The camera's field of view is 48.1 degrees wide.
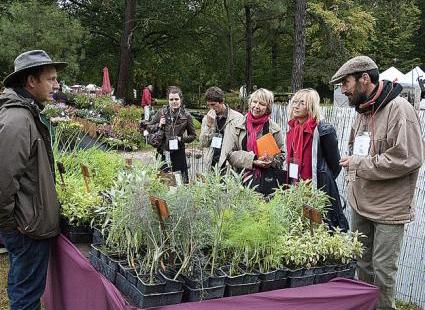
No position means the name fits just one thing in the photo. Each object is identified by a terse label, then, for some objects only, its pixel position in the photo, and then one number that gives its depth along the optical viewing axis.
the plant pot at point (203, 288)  1.79
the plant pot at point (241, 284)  1.87
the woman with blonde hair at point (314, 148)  3.06
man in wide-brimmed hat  2.15
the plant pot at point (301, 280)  2.01
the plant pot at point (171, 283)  1.76
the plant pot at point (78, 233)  2.48
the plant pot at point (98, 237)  2.19
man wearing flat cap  2.46
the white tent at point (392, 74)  14.37
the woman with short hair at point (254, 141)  3.44
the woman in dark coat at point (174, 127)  5.09
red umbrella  16.12
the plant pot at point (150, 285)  1.72
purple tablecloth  1.82
